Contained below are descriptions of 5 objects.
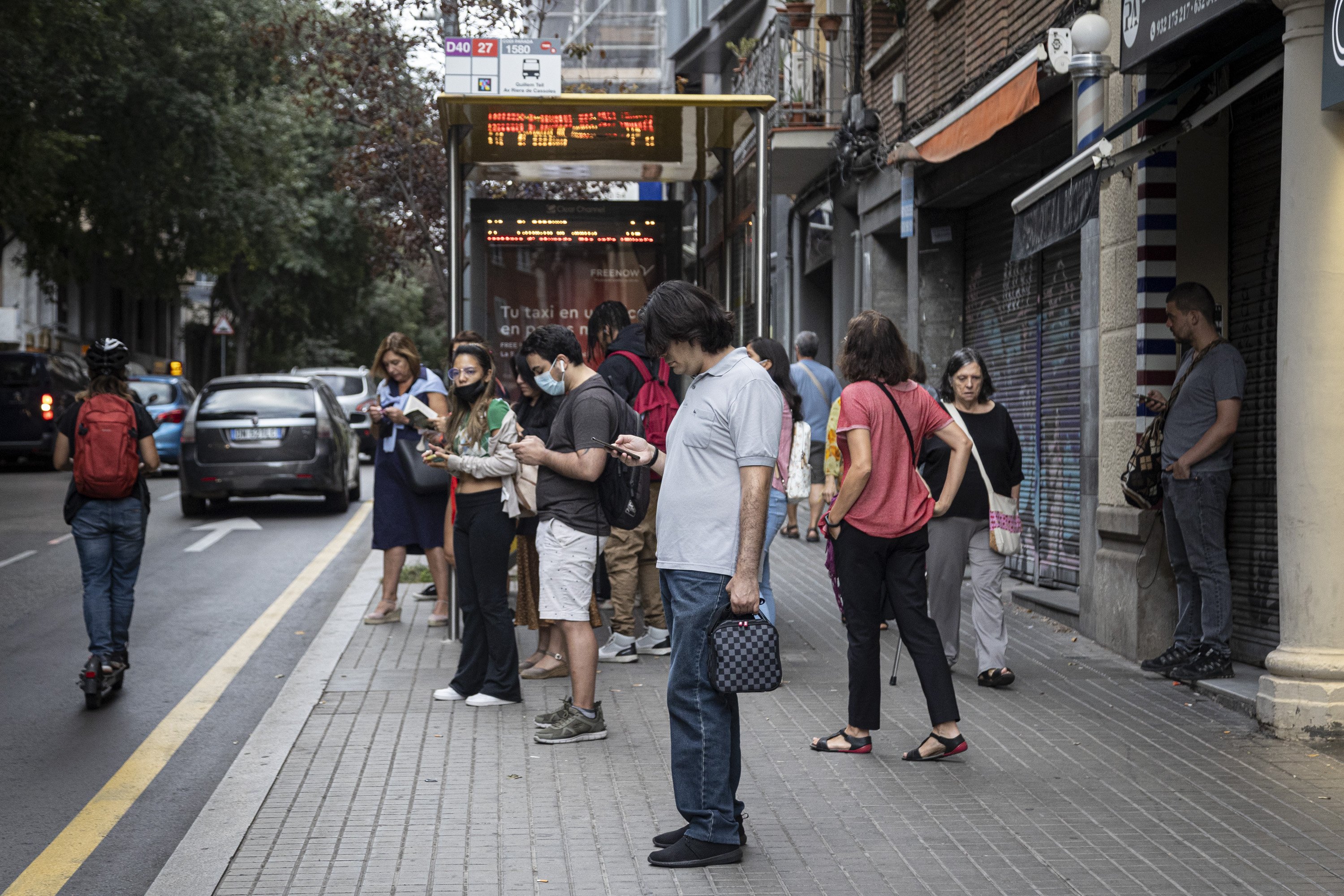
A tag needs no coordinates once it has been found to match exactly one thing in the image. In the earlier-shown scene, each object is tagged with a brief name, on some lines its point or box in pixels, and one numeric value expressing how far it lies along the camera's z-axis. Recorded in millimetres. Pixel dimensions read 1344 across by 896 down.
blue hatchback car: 23141
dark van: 25312
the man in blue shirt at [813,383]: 12695
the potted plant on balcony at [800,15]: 16344
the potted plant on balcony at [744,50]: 19000
